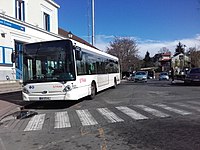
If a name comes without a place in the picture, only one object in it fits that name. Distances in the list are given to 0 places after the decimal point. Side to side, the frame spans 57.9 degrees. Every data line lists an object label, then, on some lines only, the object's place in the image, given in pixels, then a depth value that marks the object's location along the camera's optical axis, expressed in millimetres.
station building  14099
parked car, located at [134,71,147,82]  25477
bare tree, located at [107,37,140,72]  47625
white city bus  7897
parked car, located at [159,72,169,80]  33451
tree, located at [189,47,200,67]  54917
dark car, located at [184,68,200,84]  17311
